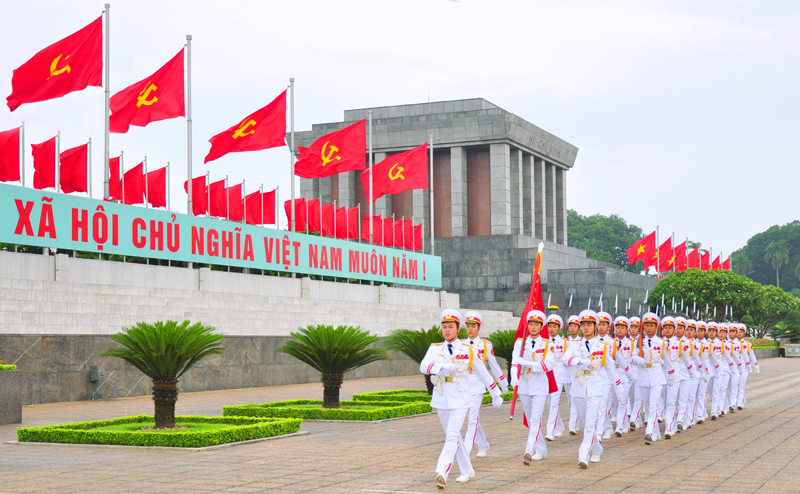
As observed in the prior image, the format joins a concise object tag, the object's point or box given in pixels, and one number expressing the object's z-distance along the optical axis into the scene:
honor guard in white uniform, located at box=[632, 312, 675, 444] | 14.70
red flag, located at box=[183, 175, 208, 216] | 36.69
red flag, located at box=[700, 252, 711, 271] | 64.56
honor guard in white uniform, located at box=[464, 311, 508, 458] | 10.68
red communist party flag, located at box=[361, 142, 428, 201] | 34.66
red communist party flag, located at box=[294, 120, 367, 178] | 30.62
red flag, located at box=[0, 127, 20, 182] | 25.62
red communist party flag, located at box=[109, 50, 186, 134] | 24.98
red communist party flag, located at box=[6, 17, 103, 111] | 22.31
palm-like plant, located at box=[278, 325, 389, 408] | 17.92
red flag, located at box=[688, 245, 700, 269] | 64.12
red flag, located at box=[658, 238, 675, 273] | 59.53
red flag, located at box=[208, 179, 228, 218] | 38.28
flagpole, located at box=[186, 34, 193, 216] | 27.79
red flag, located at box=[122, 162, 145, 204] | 33.81
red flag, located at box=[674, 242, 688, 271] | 62.00
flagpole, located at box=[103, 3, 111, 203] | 24.58
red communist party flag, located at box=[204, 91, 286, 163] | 27.41
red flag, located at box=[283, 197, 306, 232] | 37.53
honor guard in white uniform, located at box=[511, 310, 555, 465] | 11.81
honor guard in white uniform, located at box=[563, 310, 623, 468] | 11.60
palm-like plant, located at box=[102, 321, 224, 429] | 14.05
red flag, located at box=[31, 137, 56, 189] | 27.23
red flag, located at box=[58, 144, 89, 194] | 27.80
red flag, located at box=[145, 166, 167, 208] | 34.66
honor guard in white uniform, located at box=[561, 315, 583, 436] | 12.94
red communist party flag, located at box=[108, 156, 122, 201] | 33.88
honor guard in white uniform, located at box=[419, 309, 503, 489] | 10.11
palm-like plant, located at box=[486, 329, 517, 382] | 23.58
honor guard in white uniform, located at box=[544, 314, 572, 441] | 12.42
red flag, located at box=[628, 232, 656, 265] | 56.62
